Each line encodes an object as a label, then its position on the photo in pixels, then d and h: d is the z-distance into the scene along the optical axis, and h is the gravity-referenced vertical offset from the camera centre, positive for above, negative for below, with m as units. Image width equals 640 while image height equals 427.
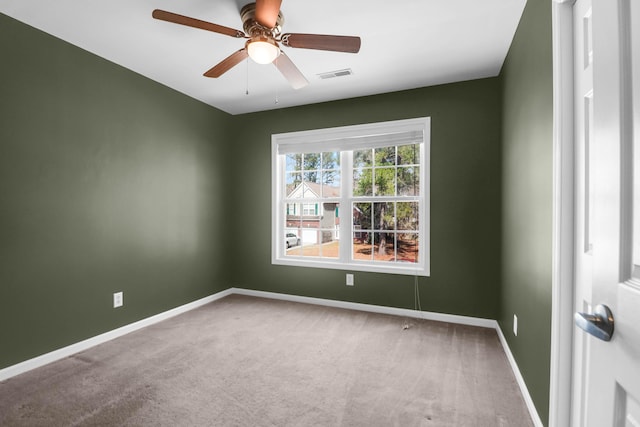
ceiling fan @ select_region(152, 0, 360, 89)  1.80 +1.10
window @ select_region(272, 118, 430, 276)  3.60 +0.18
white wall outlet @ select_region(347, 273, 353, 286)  3.81 -0.82
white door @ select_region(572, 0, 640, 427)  0.61 -0.01
